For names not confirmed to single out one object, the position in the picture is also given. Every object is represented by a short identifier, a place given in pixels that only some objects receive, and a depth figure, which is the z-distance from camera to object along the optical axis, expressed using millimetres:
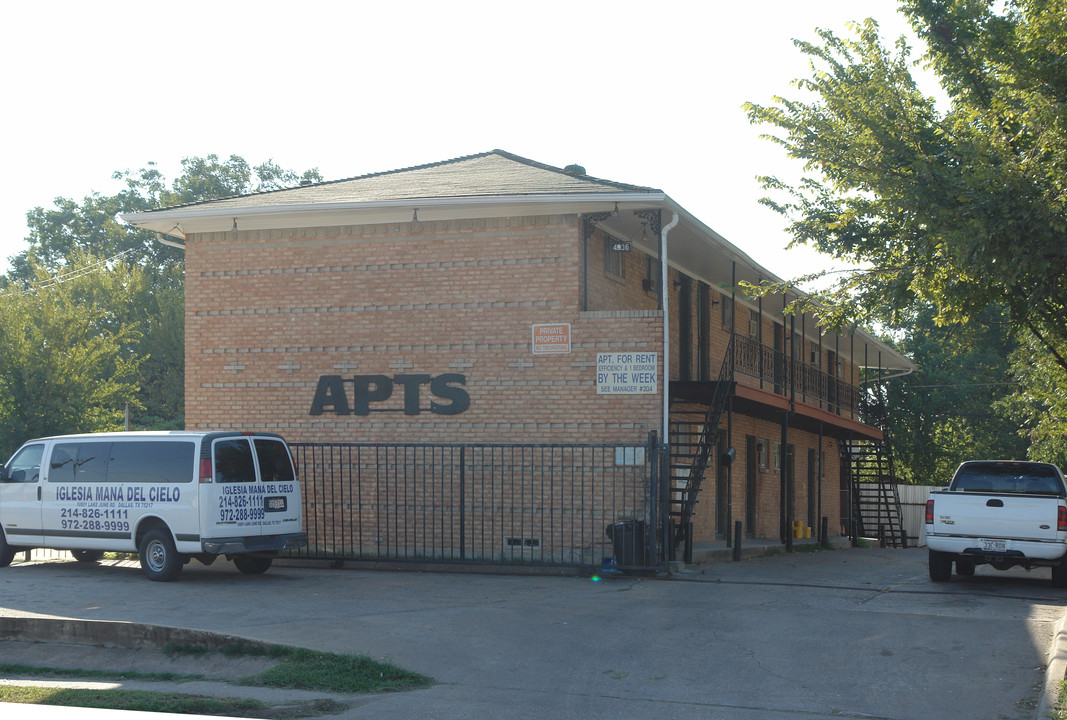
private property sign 16172
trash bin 14344
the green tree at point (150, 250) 45125
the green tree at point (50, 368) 32469
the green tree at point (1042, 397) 21672
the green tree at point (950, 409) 48562
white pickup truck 14031
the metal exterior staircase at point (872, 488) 30906
